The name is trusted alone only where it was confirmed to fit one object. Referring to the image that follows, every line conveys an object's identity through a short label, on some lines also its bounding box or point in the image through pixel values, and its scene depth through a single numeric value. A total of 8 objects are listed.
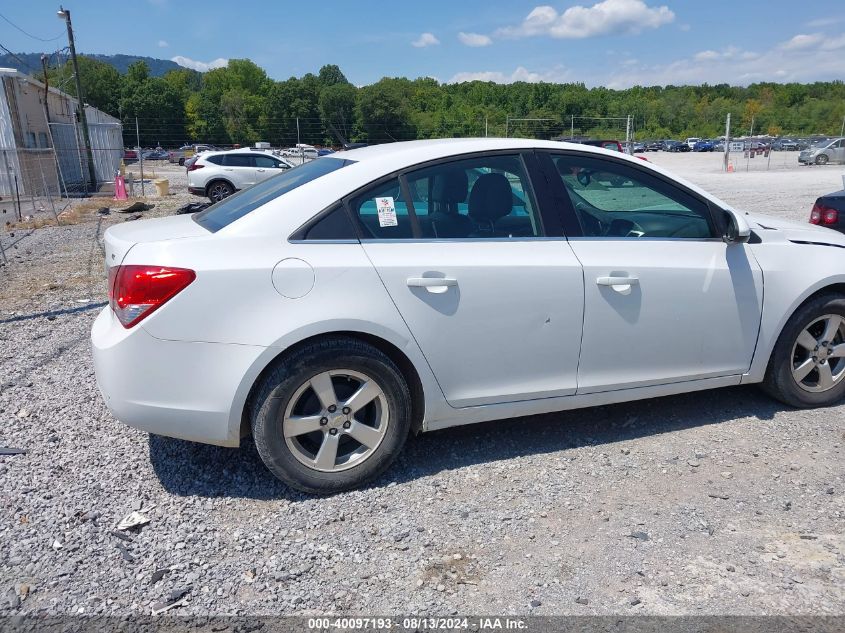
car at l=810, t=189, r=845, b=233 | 7.50
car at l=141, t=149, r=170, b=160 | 51.12
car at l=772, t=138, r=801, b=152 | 58.26
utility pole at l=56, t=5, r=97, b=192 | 27.03
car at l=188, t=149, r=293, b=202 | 20.61
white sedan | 3.05
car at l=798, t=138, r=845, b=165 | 38.25
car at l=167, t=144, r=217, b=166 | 42.28
